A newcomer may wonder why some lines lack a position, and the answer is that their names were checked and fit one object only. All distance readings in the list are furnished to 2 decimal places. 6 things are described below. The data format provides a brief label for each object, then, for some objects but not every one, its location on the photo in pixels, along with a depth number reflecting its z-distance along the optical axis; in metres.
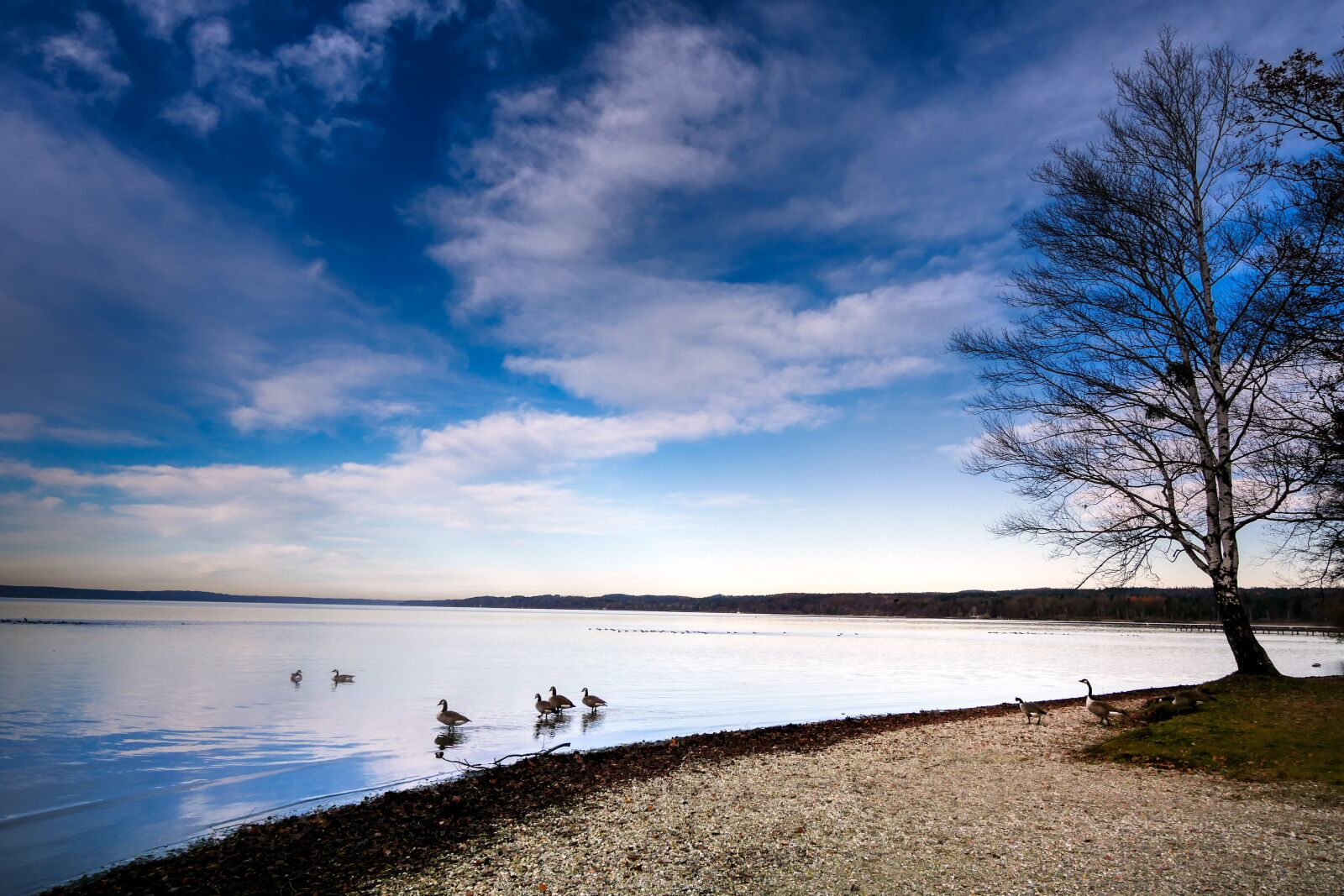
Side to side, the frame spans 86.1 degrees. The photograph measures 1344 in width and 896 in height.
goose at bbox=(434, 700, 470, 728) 19.22
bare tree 14.84
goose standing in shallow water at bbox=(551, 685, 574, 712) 21.22
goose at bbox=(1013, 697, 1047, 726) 16.23
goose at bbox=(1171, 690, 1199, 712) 13.16
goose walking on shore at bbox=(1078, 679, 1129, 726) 14.50
